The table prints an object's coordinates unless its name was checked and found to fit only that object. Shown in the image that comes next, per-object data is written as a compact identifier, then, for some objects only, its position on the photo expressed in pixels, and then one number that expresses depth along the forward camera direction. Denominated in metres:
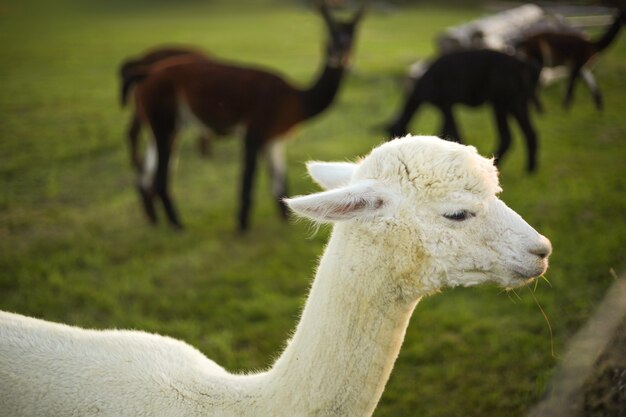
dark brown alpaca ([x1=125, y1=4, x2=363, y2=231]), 6.17
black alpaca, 7.21
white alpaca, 2.00
